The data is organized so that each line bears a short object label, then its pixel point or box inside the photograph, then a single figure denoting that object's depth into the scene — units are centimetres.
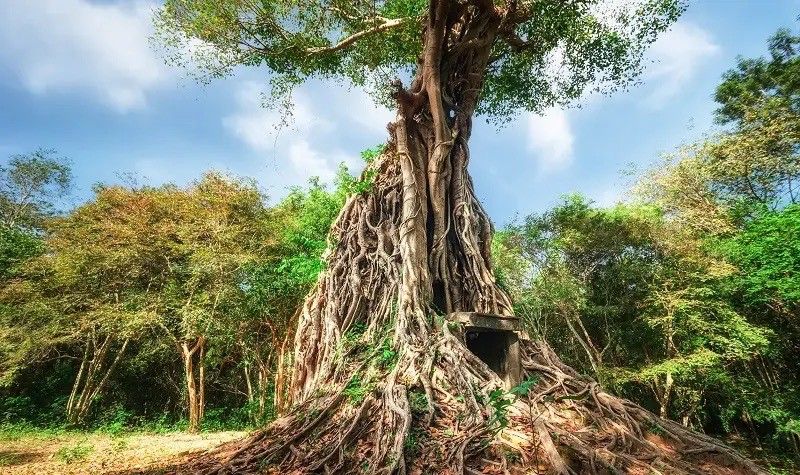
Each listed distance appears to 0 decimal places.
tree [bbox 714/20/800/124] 1287
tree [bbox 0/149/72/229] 1897
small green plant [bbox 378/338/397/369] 490
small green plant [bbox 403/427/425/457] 364
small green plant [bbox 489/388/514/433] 294
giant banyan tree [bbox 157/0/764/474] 380
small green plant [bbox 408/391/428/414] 411
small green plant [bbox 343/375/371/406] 451
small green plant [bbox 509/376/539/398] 294
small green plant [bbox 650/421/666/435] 443
